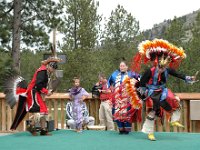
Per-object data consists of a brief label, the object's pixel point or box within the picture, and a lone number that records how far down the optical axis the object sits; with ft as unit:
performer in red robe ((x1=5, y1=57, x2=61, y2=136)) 23.17
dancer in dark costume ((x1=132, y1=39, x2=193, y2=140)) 20.20
